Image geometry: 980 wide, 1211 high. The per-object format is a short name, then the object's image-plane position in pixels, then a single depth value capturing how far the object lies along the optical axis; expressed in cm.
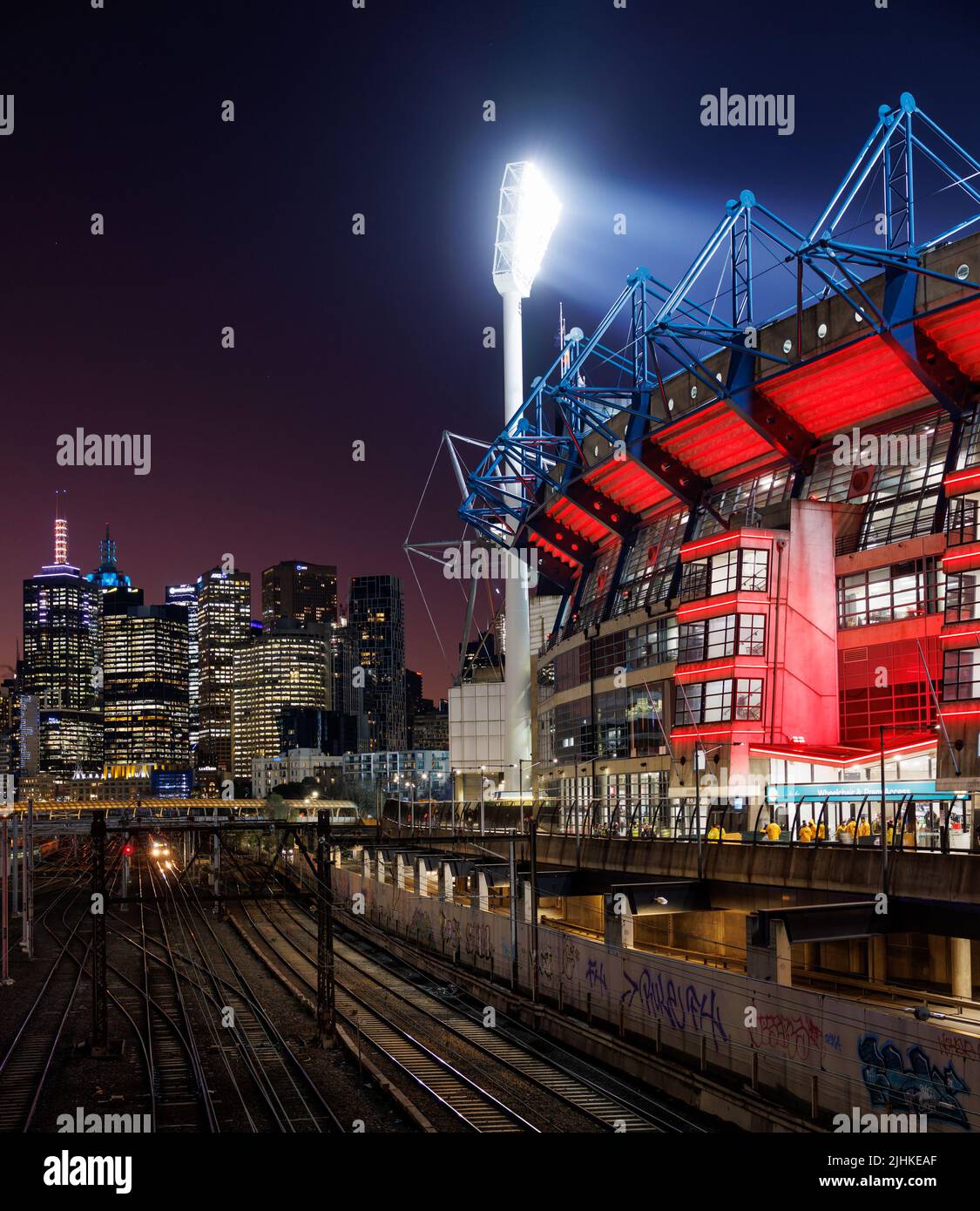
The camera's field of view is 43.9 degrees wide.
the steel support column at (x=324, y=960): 3706
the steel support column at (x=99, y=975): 3678
